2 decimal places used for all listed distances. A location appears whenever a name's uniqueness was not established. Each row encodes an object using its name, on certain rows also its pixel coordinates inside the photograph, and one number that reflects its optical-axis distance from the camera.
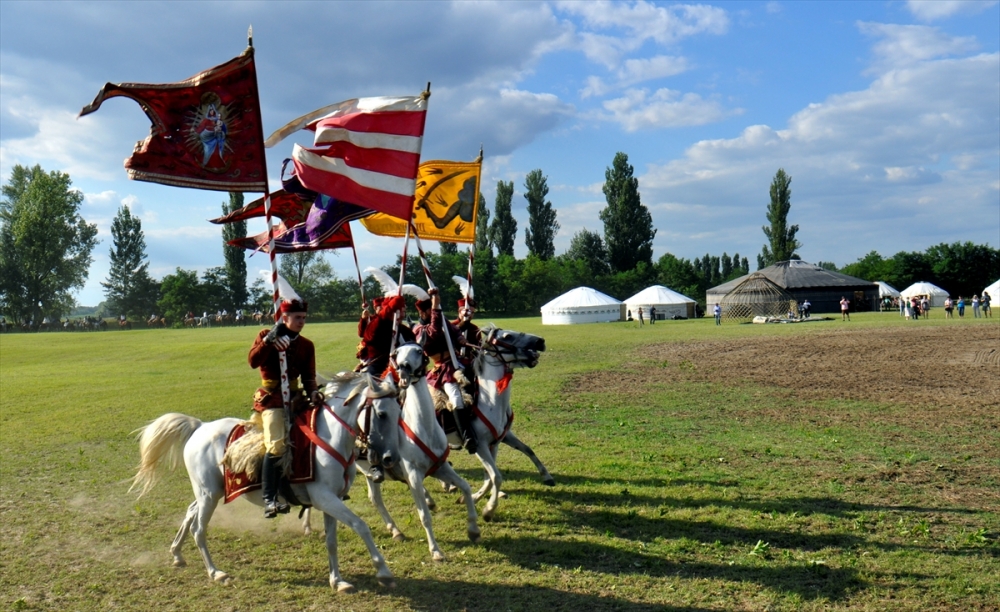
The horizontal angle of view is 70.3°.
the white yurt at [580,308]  63.19
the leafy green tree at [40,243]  75.62
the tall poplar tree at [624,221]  84.81
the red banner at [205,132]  6.49
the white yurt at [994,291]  72.50
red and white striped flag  7.97
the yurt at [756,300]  61.03
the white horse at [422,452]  7.63
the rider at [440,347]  9.13
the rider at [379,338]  8.32
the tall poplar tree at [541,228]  91.12
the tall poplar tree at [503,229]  90.50
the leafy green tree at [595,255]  91.25
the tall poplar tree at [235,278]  81.56
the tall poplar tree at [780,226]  89.75
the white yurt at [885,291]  79.00
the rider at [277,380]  6.71
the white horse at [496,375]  9.12
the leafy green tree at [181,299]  79.00
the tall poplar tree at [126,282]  88.38
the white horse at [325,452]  6.62
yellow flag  11.64
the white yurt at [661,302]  67.56
